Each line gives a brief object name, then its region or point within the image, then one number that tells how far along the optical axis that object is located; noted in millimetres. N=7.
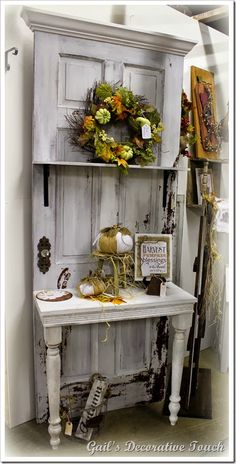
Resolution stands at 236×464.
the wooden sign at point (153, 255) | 2205
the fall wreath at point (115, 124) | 2004
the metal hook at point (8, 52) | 1914
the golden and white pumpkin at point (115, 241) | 2041
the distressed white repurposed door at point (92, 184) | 1986
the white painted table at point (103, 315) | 1907
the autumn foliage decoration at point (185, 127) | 2412
